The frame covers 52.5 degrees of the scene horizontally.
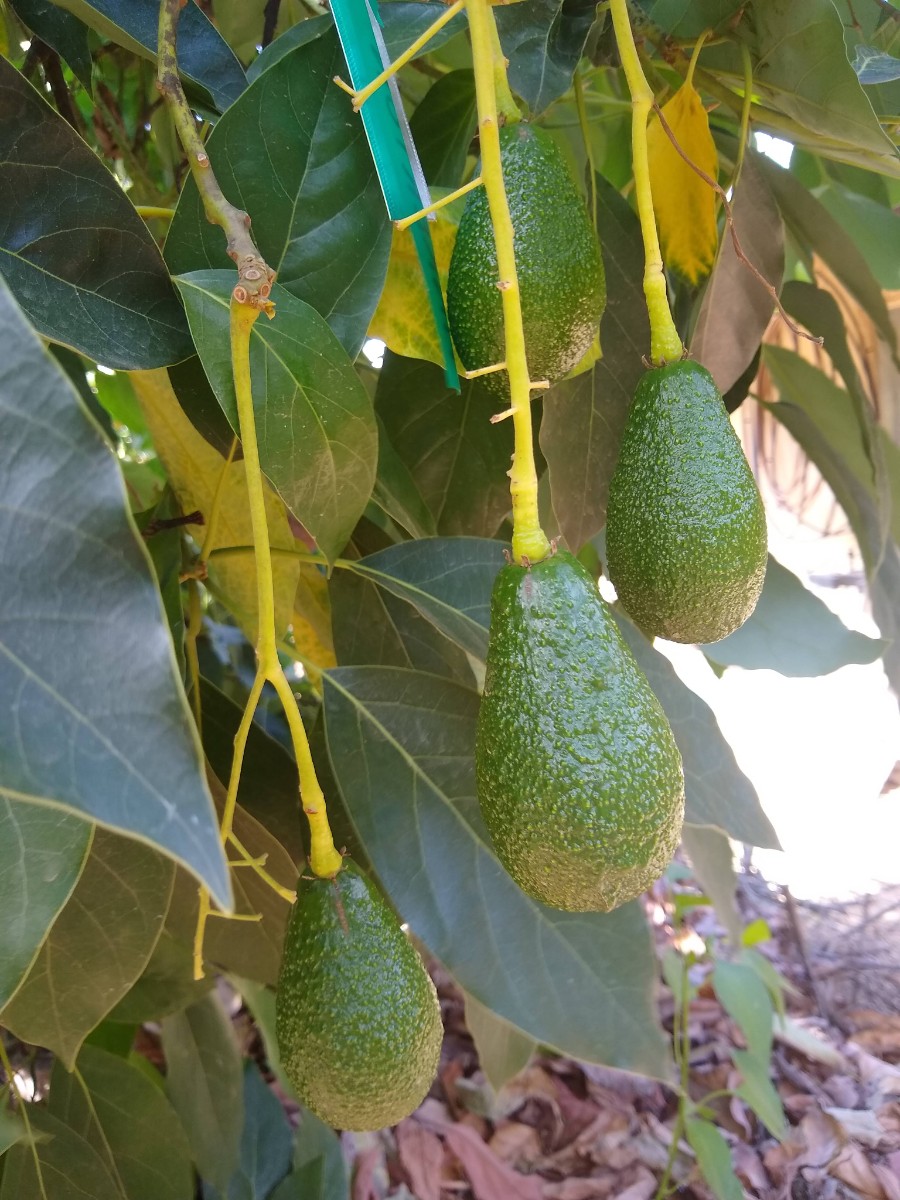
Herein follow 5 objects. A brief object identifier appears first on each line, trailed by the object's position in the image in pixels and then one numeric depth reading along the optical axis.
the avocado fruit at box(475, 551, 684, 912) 0.36
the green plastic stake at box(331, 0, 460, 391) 0.40
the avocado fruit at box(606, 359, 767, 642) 0.44
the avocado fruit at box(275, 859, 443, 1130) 0.44
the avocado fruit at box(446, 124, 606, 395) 0.44
